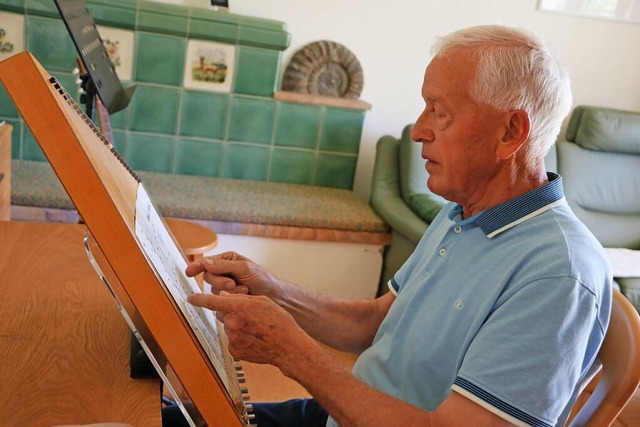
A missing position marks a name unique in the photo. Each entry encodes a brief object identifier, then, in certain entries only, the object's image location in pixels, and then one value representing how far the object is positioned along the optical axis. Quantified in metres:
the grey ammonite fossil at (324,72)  3.41
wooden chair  0.99
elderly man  0.94
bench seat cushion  2.79
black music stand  1.67
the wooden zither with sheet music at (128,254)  0.67
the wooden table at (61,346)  0.90
